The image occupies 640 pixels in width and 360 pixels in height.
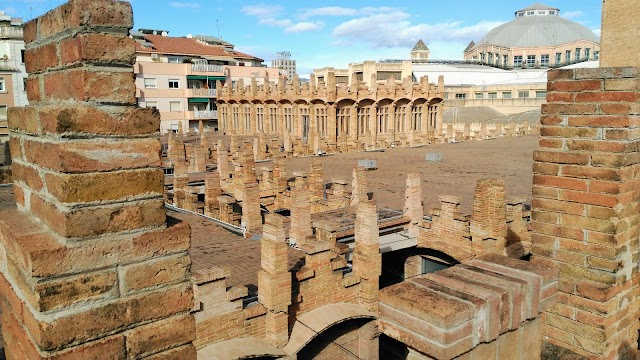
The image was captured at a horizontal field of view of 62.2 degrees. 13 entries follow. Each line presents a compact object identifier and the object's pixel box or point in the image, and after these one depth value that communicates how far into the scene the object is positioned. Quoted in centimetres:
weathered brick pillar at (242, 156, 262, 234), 1566
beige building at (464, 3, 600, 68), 8019
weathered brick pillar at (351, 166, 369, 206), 1620
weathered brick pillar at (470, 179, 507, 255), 1221
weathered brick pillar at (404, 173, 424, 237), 1441
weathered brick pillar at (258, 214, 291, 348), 988
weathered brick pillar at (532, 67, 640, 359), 404
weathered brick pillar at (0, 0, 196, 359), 228
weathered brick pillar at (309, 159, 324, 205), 1769
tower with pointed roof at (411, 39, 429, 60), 9069
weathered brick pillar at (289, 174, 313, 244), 1331
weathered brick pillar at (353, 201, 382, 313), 1188
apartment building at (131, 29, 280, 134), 5034
